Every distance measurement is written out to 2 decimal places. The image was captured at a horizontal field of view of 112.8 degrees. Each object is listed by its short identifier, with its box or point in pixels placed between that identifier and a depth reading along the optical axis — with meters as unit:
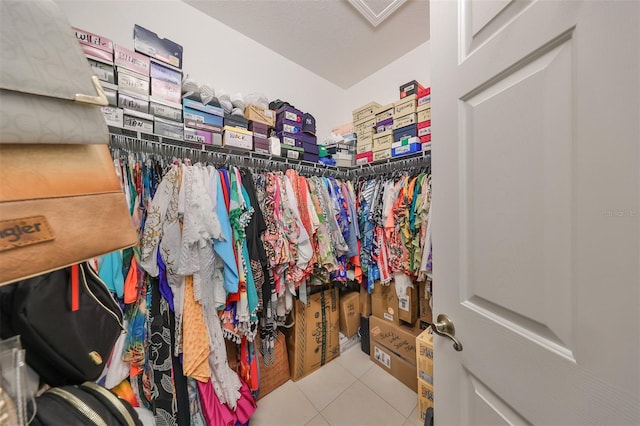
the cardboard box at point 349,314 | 1.97
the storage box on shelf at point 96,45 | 0.98
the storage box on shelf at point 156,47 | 1.15
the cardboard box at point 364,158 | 1.97
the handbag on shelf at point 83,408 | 0.31
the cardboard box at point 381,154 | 1.82
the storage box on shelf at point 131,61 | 1.07
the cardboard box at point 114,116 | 1.02
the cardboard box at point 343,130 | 2.20
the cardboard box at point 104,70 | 1.01
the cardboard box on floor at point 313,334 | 1.67
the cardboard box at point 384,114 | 1.82
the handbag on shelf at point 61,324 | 0.33
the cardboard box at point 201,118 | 1.26
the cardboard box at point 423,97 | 1.62
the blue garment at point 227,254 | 1.13
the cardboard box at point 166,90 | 1.19
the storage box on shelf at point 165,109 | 1.17
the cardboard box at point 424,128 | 1.59
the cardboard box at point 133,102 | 1.08
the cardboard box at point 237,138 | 1.37
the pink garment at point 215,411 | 1.18
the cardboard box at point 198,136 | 1.25
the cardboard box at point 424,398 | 1.28
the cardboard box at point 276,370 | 1.53
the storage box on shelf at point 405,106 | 1.66
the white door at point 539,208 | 0.34
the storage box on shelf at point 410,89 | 1.68
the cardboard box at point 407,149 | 1.64
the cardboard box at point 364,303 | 2.06
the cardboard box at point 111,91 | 1.03
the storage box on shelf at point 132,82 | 1.09
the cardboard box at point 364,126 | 1.97
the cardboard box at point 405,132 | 1.66
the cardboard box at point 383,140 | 1.81
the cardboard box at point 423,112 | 1.60
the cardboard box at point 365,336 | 1.93
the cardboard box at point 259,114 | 1.54
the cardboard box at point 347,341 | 1.96
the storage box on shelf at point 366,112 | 1.96
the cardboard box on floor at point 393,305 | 1.67
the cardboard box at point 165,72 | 1.18
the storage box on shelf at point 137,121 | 1.08
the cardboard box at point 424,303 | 1.58
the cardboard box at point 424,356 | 1.29
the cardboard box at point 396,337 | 1.58
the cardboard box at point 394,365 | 1.55
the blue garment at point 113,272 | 0.91
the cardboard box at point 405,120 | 1.67
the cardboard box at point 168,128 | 1.17
